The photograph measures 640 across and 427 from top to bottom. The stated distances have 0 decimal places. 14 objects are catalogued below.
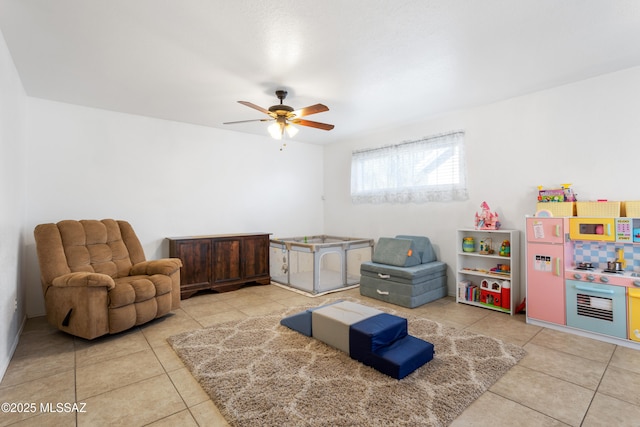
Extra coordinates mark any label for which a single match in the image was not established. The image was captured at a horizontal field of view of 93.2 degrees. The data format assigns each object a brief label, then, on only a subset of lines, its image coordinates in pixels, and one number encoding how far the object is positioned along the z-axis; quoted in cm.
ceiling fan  333
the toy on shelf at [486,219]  388
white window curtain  439
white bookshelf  367
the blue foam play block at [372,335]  236
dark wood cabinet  436
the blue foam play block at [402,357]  221
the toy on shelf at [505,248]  376
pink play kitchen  279
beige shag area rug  184
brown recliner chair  282
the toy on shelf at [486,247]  399
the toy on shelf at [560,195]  332
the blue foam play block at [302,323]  298
